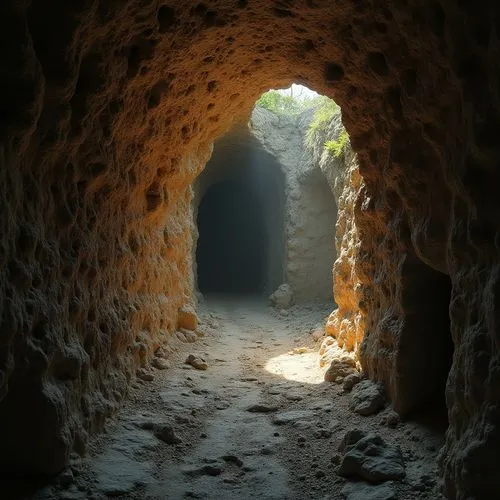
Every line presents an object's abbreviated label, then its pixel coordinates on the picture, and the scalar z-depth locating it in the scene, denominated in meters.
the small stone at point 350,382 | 5.29
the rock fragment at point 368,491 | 3.25
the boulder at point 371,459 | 3.46
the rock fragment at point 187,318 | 7.87
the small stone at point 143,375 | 5.43
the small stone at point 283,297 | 11.05
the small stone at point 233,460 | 3.97
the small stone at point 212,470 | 3.81
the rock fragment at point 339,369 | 5.68
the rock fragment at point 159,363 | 5.96
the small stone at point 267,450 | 4.15
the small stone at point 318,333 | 8.16
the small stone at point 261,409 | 5.12
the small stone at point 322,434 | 4.43
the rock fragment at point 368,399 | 4.63
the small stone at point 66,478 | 3.33
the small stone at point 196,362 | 6.48
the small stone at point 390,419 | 4.25
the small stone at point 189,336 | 7.64
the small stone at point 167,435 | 4.30
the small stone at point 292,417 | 4.79
